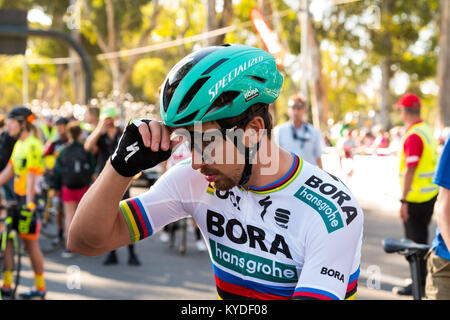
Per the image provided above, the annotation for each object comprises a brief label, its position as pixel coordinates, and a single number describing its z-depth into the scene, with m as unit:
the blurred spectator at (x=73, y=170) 16.94
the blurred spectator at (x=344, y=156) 35.25
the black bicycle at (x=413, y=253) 7.22
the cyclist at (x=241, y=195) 3.83
